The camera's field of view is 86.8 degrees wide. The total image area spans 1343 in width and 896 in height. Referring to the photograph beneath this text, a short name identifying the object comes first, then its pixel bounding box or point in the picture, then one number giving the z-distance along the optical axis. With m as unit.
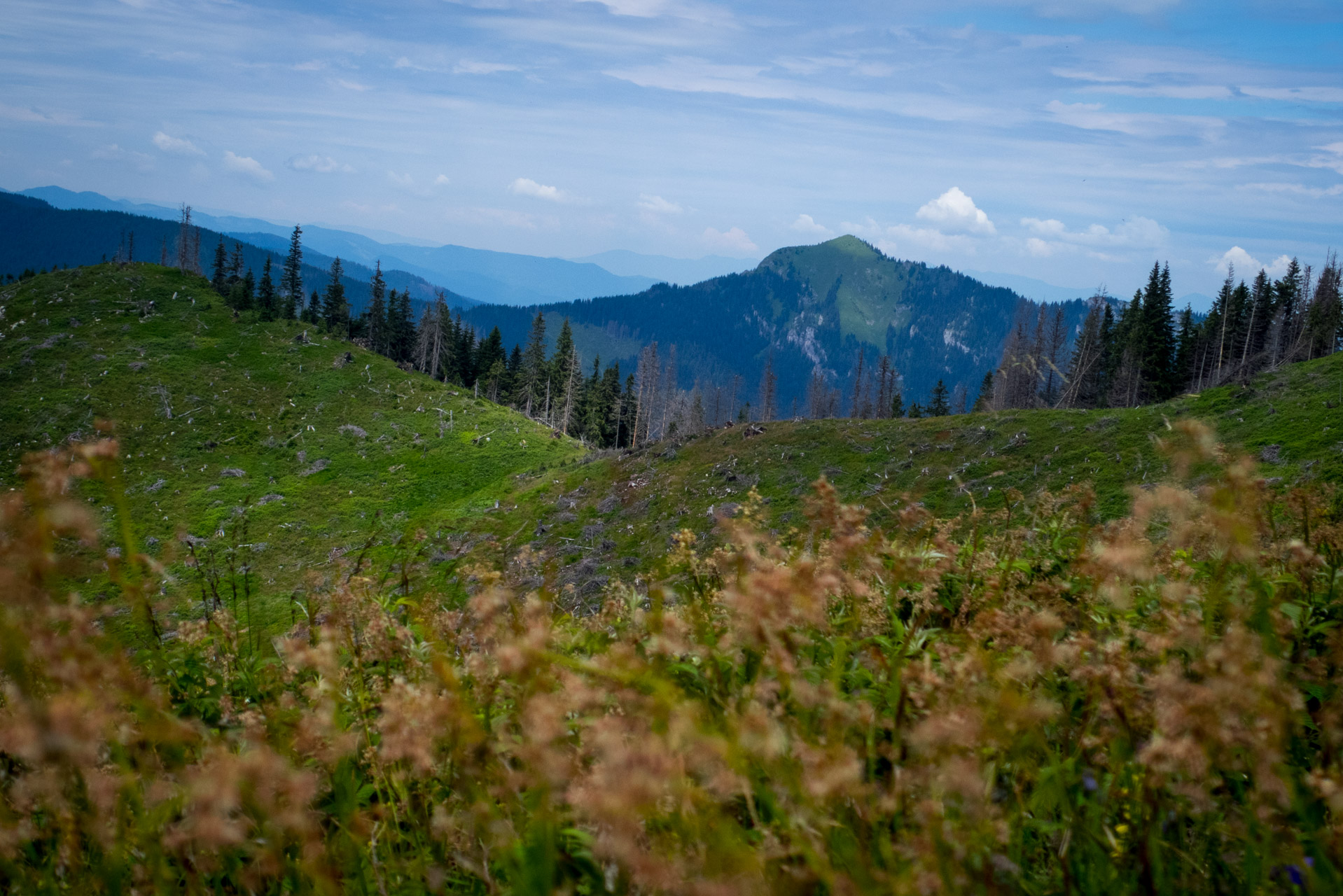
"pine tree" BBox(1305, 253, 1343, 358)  74.69
